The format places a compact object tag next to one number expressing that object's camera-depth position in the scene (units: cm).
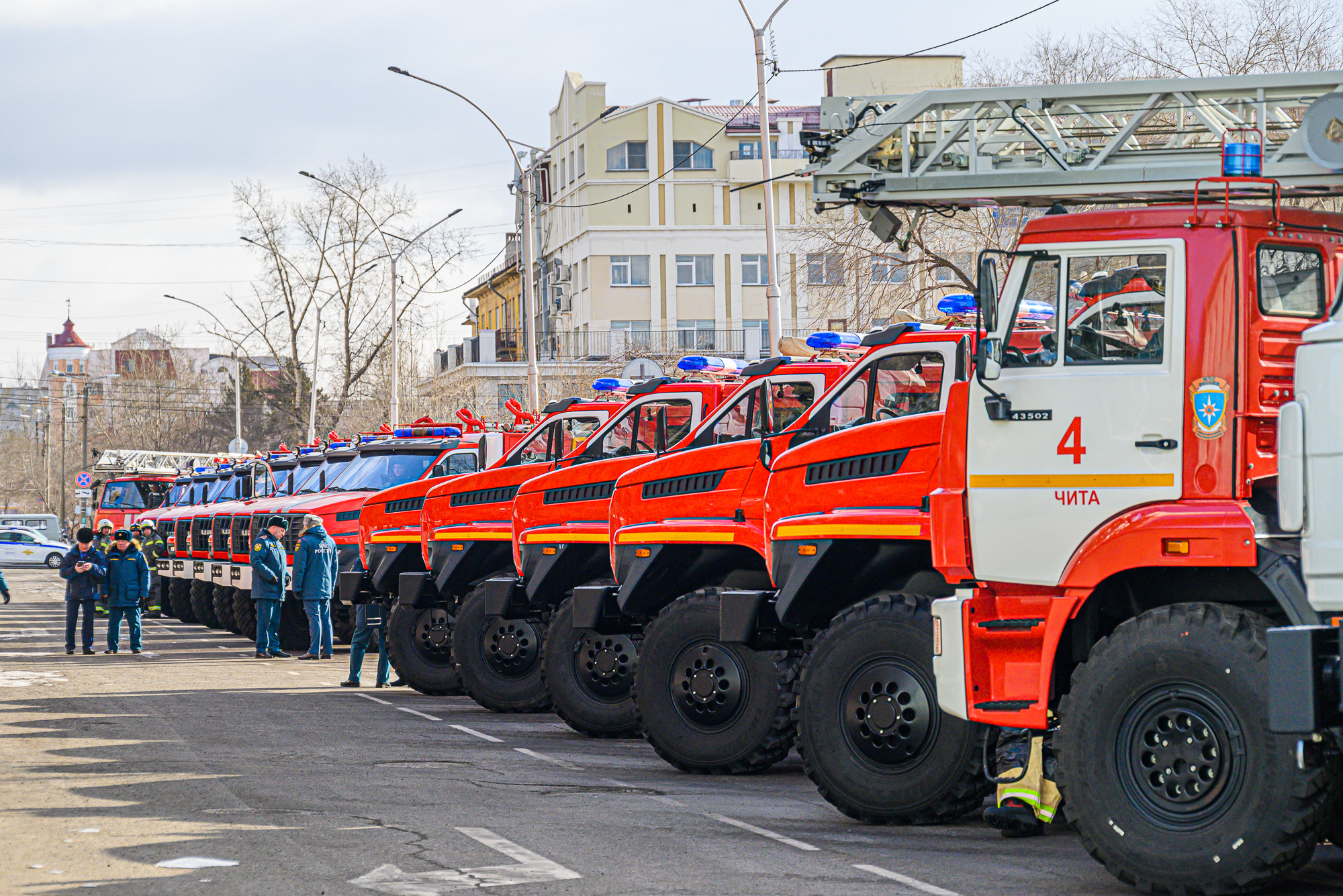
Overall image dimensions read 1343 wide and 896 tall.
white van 7912
